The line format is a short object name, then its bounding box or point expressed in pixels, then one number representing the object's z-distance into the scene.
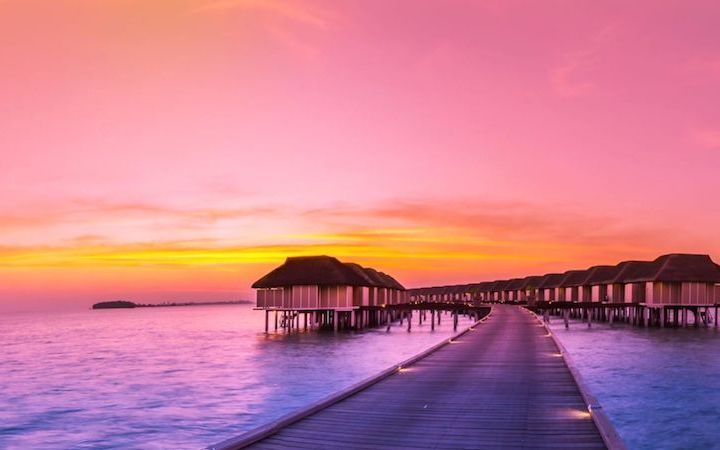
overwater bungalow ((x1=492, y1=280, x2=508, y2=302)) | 148.50
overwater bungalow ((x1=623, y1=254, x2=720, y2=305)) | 63.69
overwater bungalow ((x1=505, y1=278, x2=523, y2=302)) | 136.44
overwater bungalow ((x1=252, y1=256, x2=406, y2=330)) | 59.16
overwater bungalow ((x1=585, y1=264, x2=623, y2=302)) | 77.56
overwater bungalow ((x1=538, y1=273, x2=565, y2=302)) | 105.75
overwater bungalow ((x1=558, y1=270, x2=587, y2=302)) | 92.84
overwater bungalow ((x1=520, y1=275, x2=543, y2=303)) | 121.25
